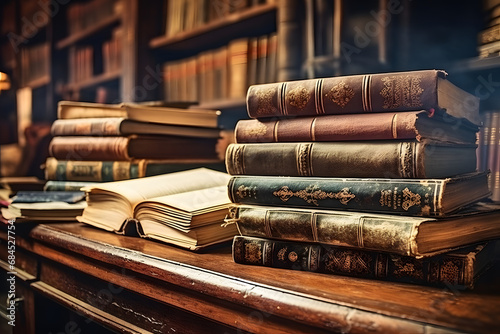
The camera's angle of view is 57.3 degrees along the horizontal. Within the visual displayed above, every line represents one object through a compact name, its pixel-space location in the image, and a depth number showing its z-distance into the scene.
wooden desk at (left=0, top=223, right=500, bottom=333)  0.45
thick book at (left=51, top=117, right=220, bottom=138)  1.12
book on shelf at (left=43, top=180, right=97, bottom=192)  1.21
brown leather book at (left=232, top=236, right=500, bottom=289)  0.54
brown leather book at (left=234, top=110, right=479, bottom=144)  0.56
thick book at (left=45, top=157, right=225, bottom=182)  1.12
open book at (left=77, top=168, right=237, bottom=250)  0.77
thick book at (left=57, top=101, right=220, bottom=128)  1.13
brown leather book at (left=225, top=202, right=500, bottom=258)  0.54
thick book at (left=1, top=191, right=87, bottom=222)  1.02
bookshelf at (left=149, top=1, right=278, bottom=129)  1.52
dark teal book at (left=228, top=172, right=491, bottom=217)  0.54
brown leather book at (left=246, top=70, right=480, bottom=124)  0.56
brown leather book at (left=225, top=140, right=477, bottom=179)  0.56
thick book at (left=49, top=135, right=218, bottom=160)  1.12
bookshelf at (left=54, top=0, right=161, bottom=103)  1.97
